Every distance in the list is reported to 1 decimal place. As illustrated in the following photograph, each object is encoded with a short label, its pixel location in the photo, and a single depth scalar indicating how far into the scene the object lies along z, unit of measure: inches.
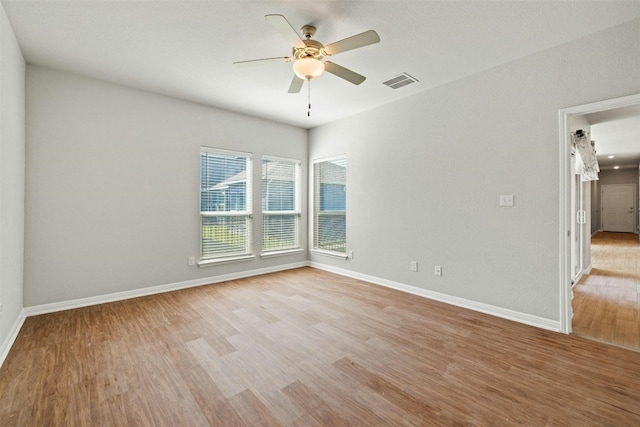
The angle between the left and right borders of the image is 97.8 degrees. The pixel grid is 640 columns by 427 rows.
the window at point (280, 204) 205.2
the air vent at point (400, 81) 133.8
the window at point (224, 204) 176.9
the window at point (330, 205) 204.5
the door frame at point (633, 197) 425.0
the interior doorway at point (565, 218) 106.9
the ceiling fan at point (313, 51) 84.0
